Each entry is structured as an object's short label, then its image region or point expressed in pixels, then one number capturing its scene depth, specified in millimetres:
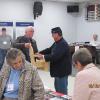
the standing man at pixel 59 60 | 4984
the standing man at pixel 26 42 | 5152
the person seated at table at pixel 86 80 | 2611
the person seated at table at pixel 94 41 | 11596
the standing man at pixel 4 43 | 8084
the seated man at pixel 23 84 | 3154
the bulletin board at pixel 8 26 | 10563
